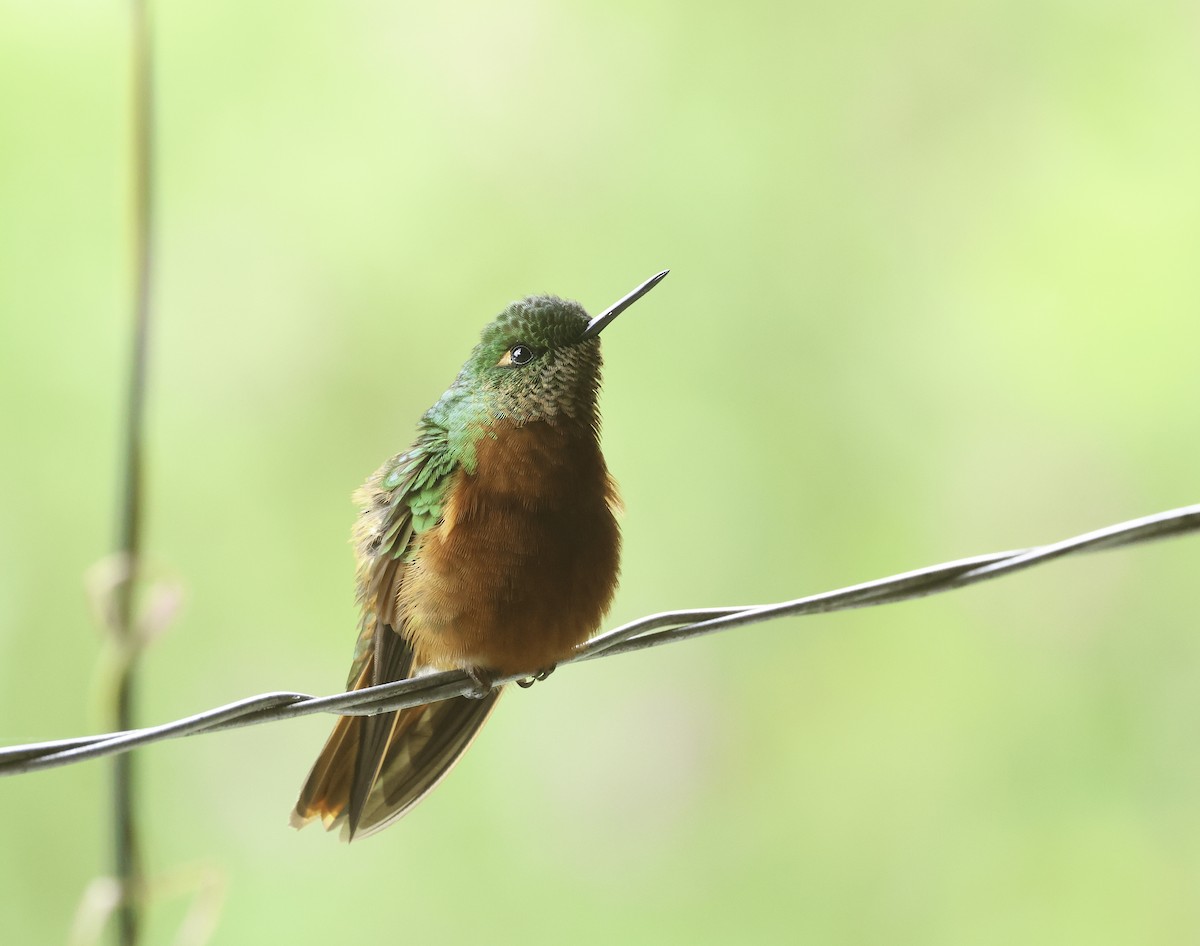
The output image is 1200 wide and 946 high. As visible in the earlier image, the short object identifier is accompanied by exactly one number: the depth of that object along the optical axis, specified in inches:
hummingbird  136.7
